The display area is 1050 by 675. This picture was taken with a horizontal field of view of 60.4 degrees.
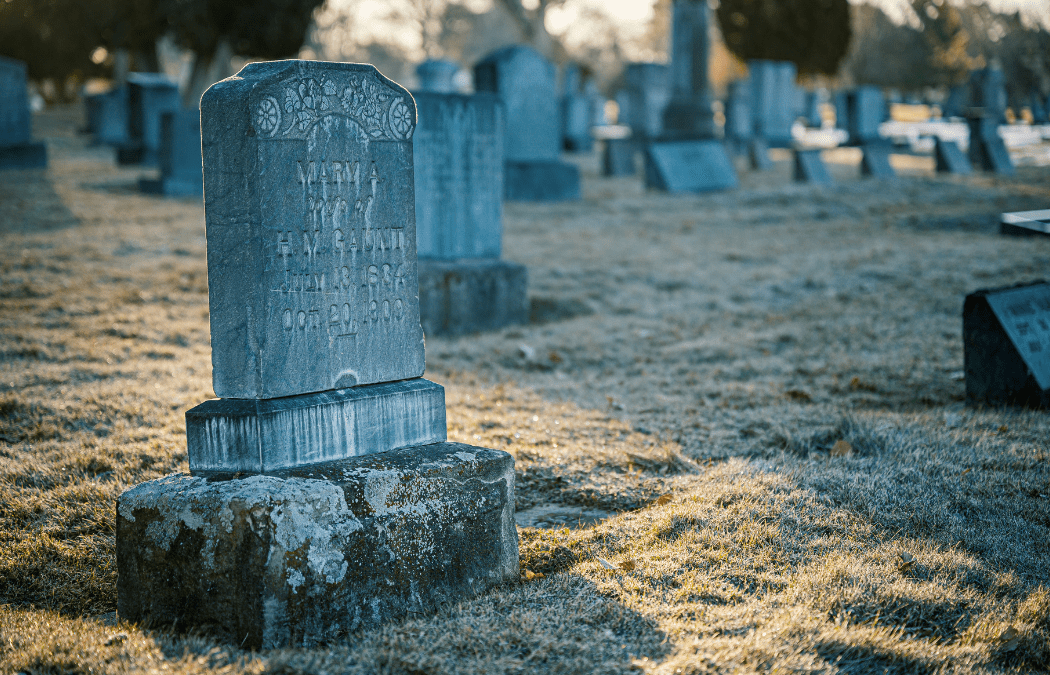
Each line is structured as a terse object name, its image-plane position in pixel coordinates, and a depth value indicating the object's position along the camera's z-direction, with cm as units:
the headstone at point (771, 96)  2345
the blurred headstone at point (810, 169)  1609
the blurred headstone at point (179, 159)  1421
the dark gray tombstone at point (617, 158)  1853
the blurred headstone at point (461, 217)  704
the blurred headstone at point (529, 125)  1284
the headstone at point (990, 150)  1703
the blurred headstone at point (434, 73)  1739
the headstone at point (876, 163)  1708
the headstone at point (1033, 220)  704
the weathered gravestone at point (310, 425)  264
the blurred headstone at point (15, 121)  1587
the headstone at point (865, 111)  2005
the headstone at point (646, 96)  2100
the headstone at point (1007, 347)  471
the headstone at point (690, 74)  1919
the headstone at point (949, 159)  1717
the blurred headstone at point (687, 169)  1497
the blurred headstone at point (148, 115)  1905
